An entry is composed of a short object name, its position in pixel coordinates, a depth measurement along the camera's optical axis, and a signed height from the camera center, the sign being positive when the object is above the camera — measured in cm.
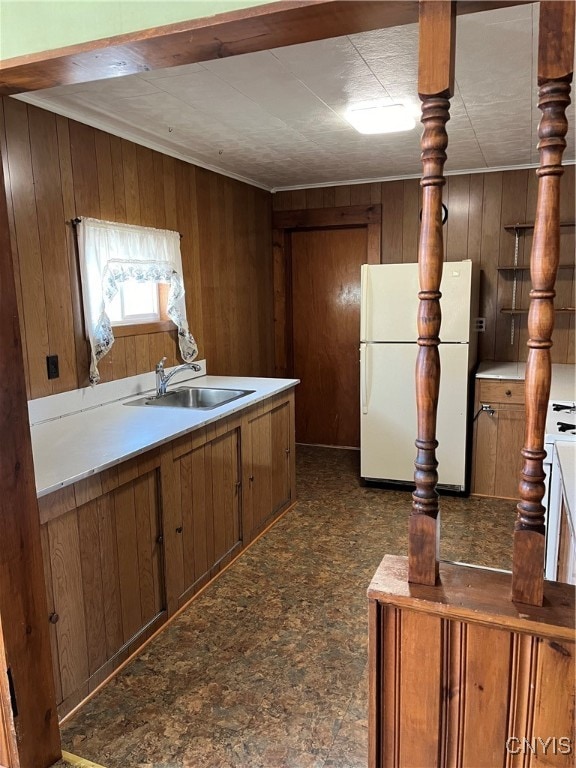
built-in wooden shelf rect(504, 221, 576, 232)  399 +44
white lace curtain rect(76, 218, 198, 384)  285 +17
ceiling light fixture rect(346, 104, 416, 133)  282 +89
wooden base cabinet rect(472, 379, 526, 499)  382 -101
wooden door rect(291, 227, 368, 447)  494 -34
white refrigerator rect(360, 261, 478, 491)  381 -55
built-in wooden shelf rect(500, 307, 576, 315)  392 -16
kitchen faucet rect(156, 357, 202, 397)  332 -47
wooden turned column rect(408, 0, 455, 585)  104 +4
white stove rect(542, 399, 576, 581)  218 -76
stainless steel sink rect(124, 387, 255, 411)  337 -60
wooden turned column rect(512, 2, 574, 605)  98 +1
